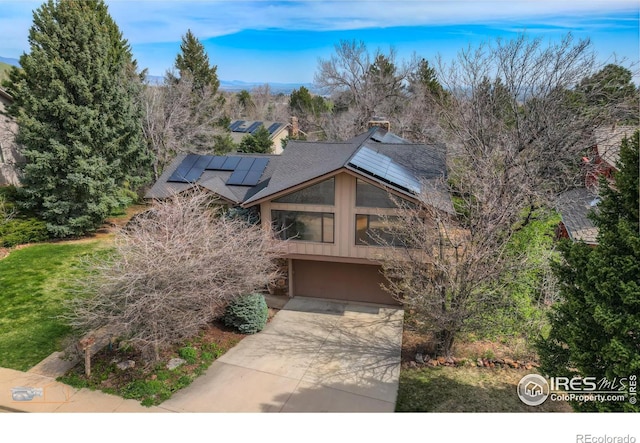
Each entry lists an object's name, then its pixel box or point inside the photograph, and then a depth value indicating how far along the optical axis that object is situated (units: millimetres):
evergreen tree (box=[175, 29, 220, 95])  32031
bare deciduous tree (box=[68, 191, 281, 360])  8773
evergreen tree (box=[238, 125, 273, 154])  32469
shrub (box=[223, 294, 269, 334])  11602
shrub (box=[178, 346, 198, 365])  9919
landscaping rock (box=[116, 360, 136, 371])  9265
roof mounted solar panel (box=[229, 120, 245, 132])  41722
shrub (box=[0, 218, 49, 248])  16062
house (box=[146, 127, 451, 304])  12516
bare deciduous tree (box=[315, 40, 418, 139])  34125
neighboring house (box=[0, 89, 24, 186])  20828
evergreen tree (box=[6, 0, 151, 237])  16141
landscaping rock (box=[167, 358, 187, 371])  9539
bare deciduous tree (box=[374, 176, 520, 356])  9570
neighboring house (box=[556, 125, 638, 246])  14984
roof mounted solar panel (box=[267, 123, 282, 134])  38178
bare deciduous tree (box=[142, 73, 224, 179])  24484
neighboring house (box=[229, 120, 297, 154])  38156
